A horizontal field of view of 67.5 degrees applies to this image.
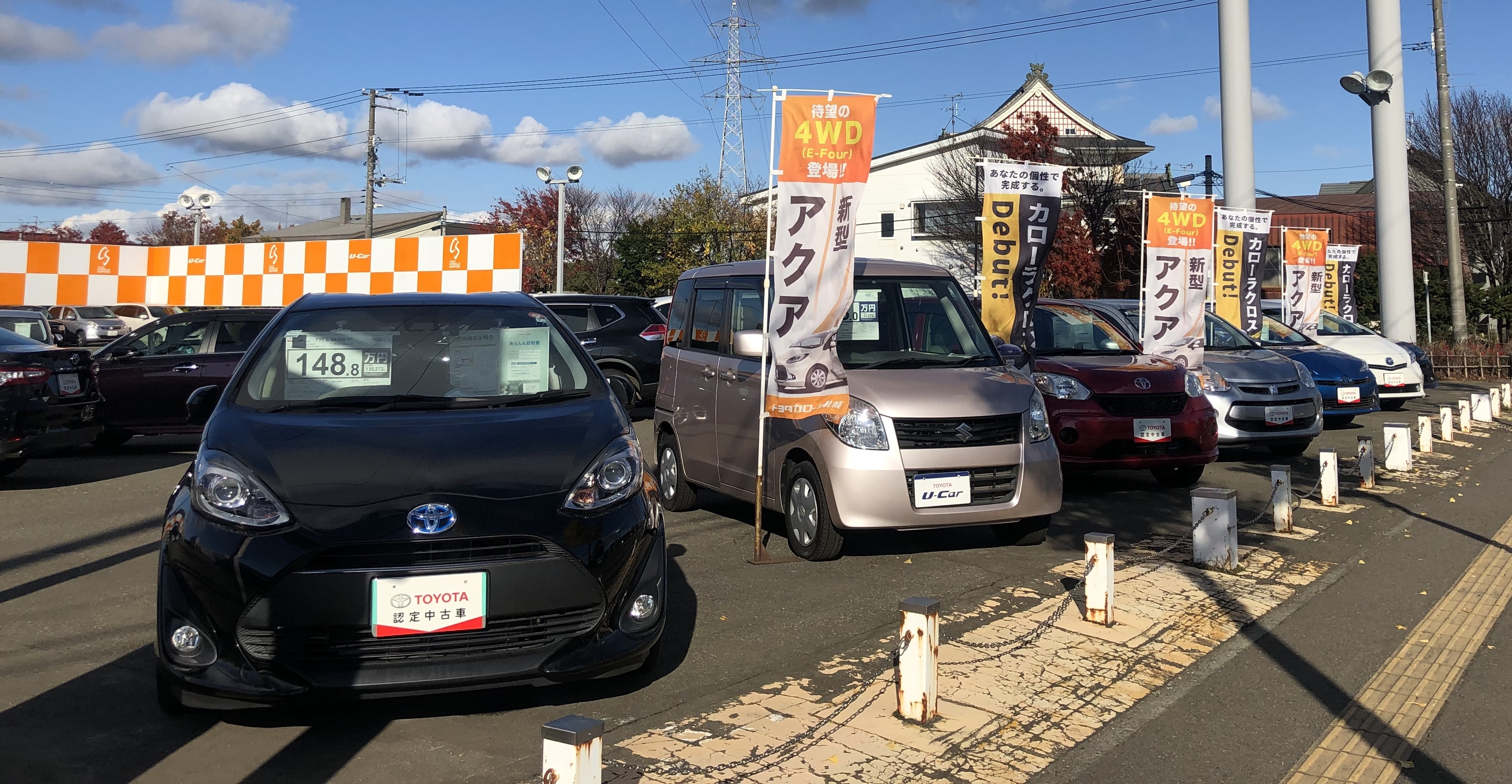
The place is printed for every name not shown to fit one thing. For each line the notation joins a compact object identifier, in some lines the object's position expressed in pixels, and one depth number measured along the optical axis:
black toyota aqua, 3.54
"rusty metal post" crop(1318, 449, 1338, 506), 8.68
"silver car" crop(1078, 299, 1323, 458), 10.80
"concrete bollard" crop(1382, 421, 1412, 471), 10.61
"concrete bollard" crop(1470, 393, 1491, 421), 15.67
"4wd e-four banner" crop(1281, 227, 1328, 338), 18.84
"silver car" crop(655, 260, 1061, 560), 6.27
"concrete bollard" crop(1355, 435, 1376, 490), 9.67
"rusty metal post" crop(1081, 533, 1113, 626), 5.23
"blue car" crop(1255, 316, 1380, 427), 13.81
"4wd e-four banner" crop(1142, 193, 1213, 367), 11.52
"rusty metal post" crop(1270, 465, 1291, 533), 7.70
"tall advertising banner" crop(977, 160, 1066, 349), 11.28
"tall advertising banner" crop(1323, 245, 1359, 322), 23.56
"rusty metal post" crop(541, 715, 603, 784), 2.58
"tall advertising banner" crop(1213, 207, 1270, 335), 16.27
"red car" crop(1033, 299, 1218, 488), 8.95
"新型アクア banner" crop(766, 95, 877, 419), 6.59
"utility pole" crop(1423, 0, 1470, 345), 24.59
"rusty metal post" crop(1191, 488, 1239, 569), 6.49
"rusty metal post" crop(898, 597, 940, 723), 3.94
